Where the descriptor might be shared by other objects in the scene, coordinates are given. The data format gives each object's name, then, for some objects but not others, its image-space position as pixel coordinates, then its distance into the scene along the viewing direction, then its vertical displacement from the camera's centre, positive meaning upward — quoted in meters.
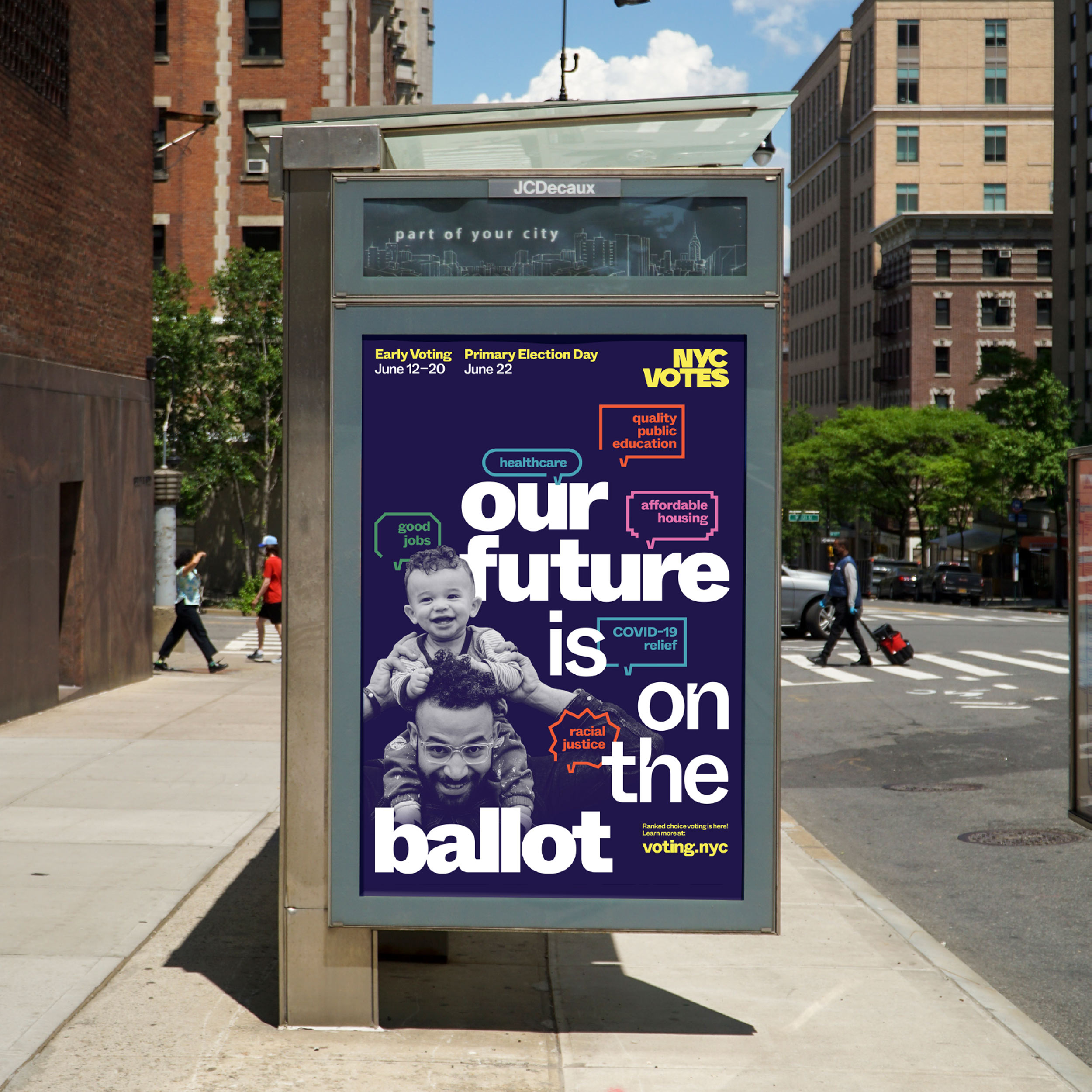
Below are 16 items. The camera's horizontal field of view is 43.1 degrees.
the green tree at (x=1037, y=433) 58.16 +4.44
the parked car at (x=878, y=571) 65.38 -1.68
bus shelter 4.91 -0.03
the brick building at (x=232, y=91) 40.50 +12.93
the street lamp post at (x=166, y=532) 20.86 -0.03
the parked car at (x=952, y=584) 59.12 -2.06
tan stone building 98.50 +29.02
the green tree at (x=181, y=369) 36.34 +4.29
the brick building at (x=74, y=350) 13.63 +1.98
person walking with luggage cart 20.95 -1.01
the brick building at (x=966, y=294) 86.69 +15.33
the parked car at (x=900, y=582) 61.00 -2.05
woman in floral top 18.17 -0.99
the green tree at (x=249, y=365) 36.78 +4.41
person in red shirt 19.72 -0.89
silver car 26.77 -1.27
